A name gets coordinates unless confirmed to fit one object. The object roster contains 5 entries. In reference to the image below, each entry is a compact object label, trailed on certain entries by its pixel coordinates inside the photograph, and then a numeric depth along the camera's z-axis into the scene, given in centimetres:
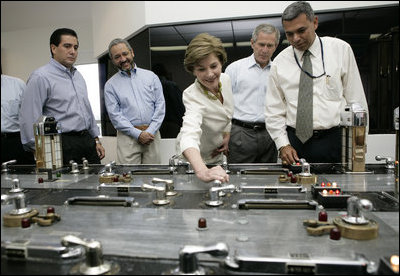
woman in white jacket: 147
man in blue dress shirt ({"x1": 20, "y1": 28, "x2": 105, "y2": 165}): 179
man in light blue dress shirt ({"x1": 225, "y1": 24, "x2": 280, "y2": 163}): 258
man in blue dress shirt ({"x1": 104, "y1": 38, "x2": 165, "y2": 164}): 271
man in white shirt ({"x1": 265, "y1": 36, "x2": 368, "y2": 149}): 183
